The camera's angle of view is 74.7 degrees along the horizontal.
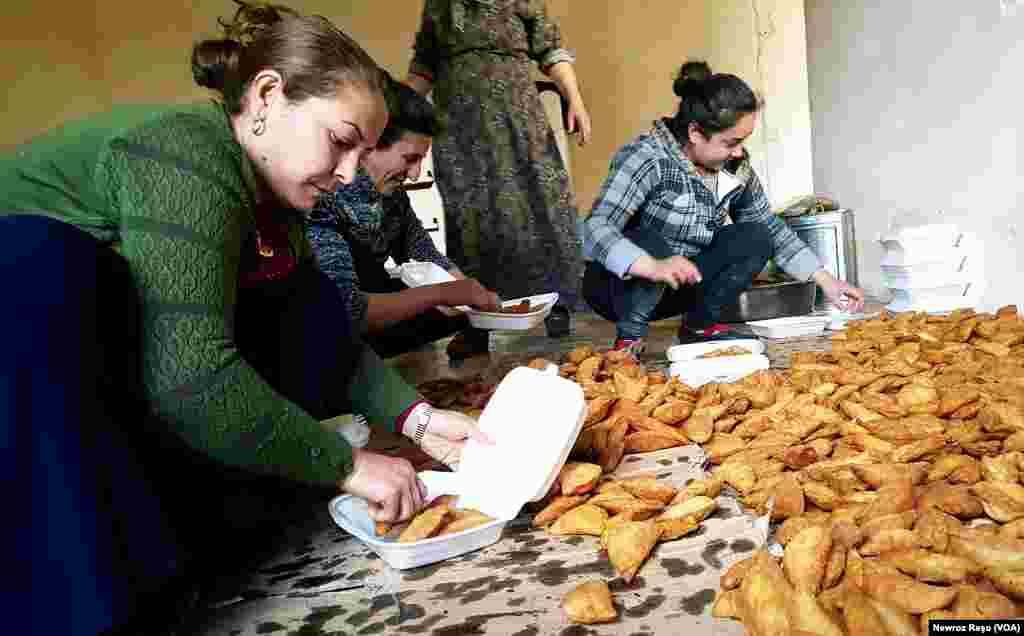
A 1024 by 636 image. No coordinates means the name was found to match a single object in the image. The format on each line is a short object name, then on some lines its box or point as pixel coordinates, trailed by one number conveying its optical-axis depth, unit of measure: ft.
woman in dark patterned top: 5.21
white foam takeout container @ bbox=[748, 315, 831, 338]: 6.70
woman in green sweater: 1.99
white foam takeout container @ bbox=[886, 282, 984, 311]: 6.70
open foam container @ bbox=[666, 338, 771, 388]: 5.14
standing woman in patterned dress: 8.79
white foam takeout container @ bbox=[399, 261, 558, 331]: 6.52
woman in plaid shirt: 6.41
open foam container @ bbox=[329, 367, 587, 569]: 2.92
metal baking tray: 7.44
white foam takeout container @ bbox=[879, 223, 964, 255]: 6.66
